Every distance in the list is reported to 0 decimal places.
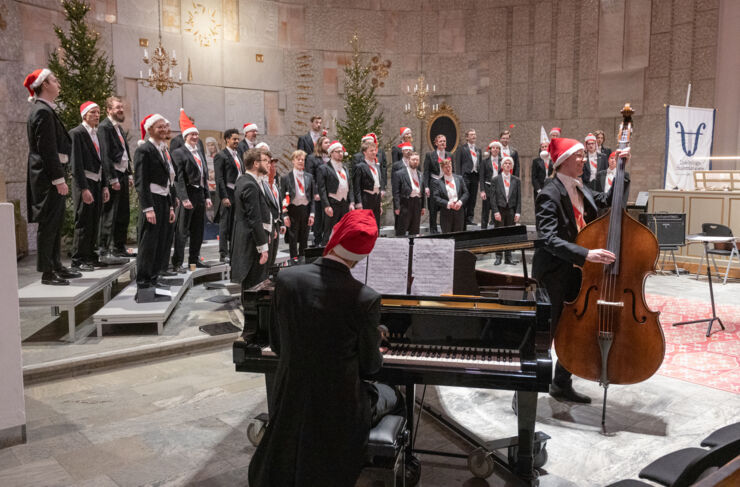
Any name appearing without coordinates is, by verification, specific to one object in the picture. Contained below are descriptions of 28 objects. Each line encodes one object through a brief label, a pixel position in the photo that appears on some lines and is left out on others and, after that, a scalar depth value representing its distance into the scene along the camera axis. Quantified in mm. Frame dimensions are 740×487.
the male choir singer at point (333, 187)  8961
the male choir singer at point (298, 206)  8258
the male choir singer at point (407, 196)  9336
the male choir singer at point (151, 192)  5734
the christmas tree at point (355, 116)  12188
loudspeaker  7789
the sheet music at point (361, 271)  3117
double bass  3496
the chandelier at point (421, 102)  13953
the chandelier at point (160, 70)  10680
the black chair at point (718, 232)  6645
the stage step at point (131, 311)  5309
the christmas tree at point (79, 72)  8984
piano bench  2264
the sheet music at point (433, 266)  3018
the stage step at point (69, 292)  4887
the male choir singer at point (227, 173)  8016
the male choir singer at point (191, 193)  7289
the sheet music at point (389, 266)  3039
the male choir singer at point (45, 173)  5266
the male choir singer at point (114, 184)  6391
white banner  9195
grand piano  2691
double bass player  3787
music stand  5618
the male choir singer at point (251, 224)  5434
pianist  2131
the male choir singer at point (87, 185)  5953
